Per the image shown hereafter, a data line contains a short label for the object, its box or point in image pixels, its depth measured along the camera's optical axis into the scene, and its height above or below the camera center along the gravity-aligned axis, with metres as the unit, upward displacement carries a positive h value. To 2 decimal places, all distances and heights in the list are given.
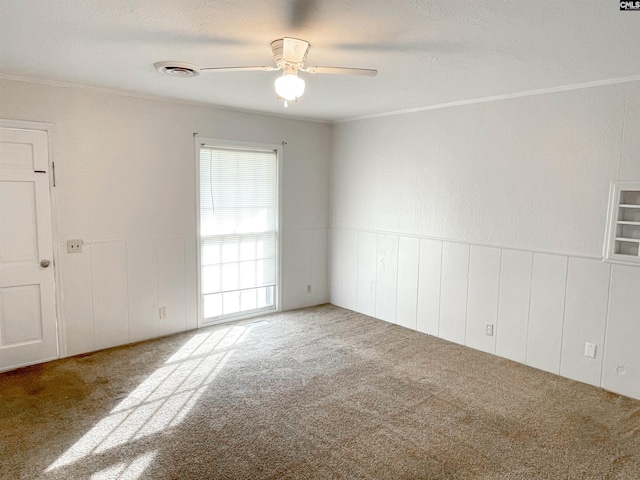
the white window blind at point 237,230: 4.85 -0.43
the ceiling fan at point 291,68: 2.46 +0.74
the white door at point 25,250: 3.61 -0.51
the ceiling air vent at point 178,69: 3.13 +0.92
